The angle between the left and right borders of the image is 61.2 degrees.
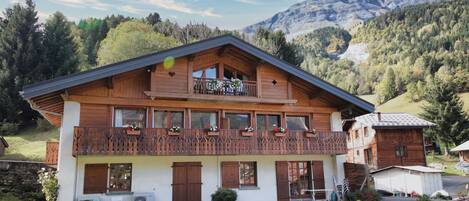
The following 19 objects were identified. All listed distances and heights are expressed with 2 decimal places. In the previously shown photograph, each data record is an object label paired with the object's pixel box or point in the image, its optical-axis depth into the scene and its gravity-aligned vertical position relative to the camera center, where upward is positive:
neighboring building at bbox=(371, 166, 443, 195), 22.33 -0.76
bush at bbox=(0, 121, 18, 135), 32.00 +3.48
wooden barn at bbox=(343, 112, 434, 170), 30.55 +1.98
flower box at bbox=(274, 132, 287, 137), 17.12 +1.45
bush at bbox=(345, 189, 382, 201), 16.77 -1.17
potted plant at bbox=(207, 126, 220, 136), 15.88 +1.50
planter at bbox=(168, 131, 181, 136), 15.30 +1.39
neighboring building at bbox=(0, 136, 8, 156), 25.89 +1.70
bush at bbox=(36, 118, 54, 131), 33.81 +3.89
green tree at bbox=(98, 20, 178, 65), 43.34 +13.85
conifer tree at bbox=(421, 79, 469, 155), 41.66 +5.30
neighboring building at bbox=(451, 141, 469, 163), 35.65 +1.39
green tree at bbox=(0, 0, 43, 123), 34.22 +10.65
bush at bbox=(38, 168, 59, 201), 14.23 -0.53
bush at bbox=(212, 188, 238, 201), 15.66 -1.02
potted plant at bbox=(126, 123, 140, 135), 14.67 +1.46
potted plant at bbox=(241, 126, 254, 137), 16.53 +1.50
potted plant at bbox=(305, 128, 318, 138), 17.62 +1.52
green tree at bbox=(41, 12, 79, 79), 38.16 +12.29
